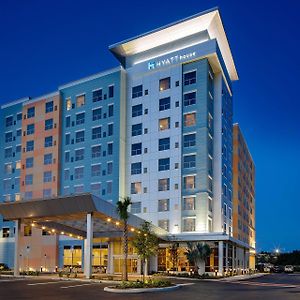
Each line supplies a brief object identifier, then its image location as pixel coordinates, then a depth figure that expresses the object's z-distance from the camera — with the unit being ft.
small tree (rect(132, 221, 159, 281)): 96.33
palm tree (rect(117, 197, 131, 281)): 96.23
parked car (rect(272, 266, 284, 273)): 229.19
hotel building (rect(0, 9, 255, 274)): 157.41
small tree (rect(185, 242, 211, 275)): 134.58
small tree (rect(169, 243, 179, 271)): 147.20
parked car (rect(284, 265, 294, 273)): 223.94
